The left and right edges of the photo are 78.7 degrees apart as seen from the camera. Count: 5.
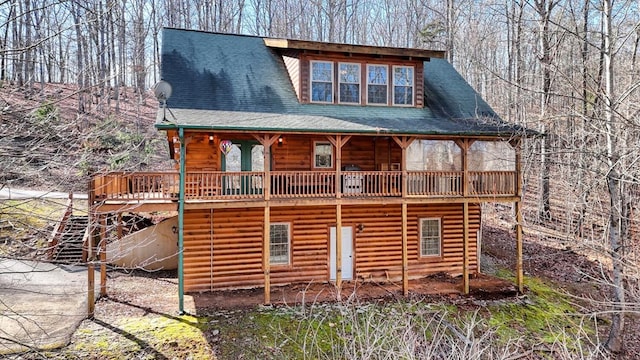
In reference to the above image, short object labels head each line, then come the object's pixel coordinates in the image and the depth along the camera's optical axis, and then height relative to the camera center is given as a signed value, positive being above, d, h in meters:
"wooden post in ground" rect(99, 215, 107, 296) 11.94 -3.26
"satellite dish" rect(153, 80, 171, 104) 11.53 +2.49
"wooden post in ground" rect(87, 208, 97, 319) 10.58 -3.28
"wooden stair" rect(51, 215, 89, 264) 15.47 -3.21
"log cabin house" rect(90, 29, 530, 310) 12.23 +0.45
